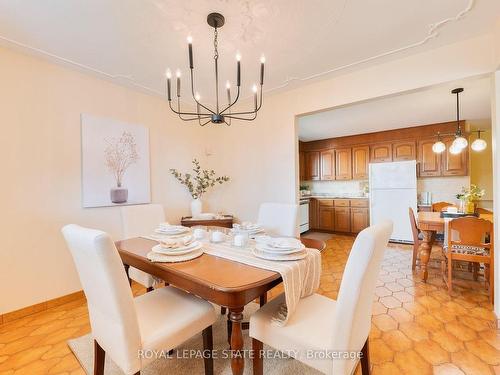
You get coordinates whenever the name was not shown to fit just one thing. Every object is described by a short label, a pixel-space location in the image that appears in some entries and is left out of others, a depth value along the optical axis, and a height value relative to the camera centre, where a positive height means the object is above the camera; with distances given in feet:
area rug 4.81 -3.79
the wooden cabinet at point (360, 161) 16.81 +1.70
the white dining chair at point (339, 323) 3.05 -2.24
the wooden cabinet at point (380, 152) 15.99 +2.22
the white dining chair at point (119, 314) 3.20 -2.14
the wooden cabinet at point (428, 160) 14.65 +1.50
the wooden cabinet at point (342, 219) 17.28 -2.54
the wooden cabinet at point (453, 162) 13.98 +1.25
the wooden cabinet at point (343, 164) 17.61 +1.65
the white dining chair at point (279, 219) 6.92 -1.00
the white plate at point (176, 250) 4.56 -1.23
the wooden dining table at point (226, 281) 3.32 -1.43
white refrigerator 14.30 -0.57
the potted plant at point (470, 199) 9.68 -0.71
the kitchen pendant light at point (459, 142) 9.87 +1.74
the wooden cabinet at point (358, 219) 16.63 -2.45
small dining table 8.77 -1.80
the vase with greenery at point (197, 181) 10.77 +0.35
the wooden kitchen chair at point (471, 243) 7.36 -2.01
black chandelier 5.31 +3.91
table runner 3.76 -1.45
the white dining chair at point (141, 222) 6.47 -1.03
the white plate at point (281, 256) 4.24 -1.29
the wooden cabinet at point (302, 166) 19.80 +1.71
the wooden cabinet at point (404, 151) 15.24 +2.20
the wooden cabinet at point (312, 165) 19.25 +1.73
